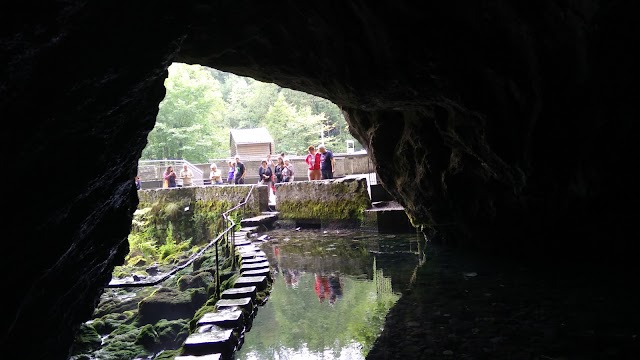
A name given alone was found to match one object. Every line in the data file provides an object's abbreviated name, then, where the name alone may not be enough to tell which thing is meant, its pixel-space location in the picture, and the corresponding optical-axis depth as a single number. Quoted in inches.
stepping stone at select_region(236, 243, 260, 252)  438.6
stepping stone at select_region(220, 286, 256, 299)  290.4
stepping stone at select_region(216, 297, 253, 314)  264.2
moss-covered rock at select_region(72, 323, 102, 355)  297.3
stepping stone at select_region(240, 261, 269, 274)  360.5
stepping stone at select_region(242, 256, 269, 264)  382.9
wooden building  1277.1
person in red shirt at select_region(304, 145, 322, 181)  719.7
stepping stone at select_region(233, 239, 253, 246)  481.1
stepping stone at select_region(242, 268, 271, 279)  343.3
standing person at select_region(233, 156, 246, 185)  821.7
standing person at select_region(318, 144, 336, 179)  697.6
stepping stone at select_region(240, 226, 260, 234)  608.0
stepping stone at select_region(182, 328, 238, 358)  205.6
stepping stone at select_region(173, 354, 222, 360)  194.1
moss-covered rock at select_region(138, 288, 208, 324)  354.3
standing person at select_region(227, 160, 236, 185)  876.0
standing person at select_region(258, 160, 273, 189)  762.8
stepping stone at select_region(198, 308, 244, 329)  236.4
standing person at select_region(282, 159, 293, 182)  784.9
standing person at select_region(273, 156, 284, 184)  780.0
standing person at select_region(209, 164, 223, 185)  853.5
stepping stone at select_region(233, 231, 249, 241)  523.1
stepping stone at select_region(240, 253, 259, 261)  403.8
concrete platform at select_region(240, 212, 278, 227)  649.6
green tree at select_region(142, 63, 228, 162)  1302.9
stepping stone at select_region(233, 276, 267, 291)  316.8
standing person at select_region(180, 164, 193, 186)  891.5
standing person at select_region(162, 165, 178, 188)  892.0
